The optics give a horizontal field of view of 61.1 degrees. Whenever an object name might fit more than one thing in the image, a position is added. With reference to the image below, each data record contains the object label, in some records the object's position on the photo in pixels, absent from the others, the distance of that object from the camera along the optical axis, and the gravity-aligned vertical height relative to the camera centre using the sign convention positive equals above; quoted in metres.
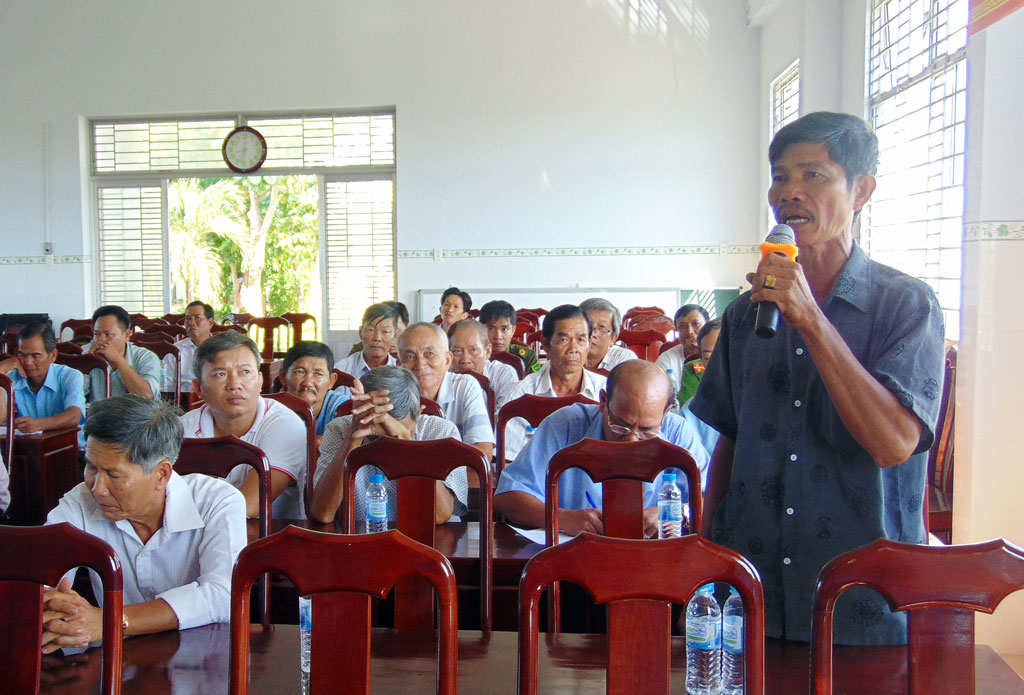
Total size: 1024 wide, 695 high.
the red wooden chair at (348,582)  1.20 -0.39
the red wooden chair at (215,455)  2.25 -0.40
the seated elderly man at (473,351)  4.31 -0.24
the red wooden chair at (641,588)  1.14 -0.37
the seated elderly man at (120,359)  4.68 -0.32
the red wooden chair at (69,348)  5.16 -0.28
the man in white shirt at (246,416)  2.75 -0.37
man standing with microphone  1.21 -0.14
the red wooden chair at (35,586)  1.27 -0.42
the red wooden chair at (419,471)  2.04 -0.40
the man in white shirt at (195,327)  5.92 -0.18
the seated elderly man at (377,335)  4.59 -0.18
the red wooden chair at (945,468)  3.03 -0.62
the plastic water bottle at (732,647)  1.40 -0.57
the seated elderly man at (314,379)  3.42 -0.31
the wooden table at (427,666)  1.33 -0.62
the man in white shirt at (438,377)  3.57 -0.31
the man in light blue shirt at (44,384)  4.18 -0.41
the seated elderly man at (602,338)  4.68 -0.19
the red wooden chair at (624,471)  1.98 -0.39
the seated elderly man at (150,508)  1.79 -0.44
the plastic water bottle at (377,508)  2.40 -0.57
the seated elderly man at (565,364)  3.84 -0.27
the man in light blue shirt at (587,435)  2.34 -0.38
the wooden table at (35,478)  3.75 -0.77
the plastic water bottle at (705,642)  1.42 -0.57
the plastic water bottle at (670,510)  2.26 -0.55
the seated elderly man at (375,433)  2.50 -0.39
